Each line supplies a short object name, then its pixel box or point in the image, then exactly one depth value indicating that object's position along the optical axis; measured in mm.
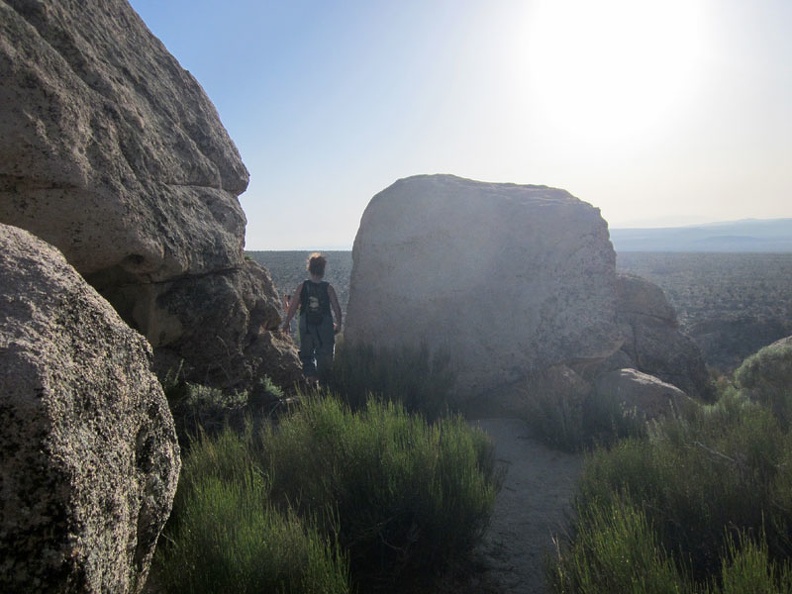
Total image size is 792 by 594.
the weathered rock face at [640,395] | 6344
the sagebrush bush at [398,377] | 6430
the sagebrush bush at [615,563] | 2385
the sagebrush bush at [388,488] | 3408
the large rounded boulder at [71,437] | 1746
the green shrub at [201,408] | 4629
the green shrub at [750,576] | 2221
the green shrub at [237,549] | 2562
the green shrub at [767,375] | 7109
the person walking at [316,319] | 6898
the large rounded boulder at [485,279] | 7301
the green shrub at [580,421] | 5793
